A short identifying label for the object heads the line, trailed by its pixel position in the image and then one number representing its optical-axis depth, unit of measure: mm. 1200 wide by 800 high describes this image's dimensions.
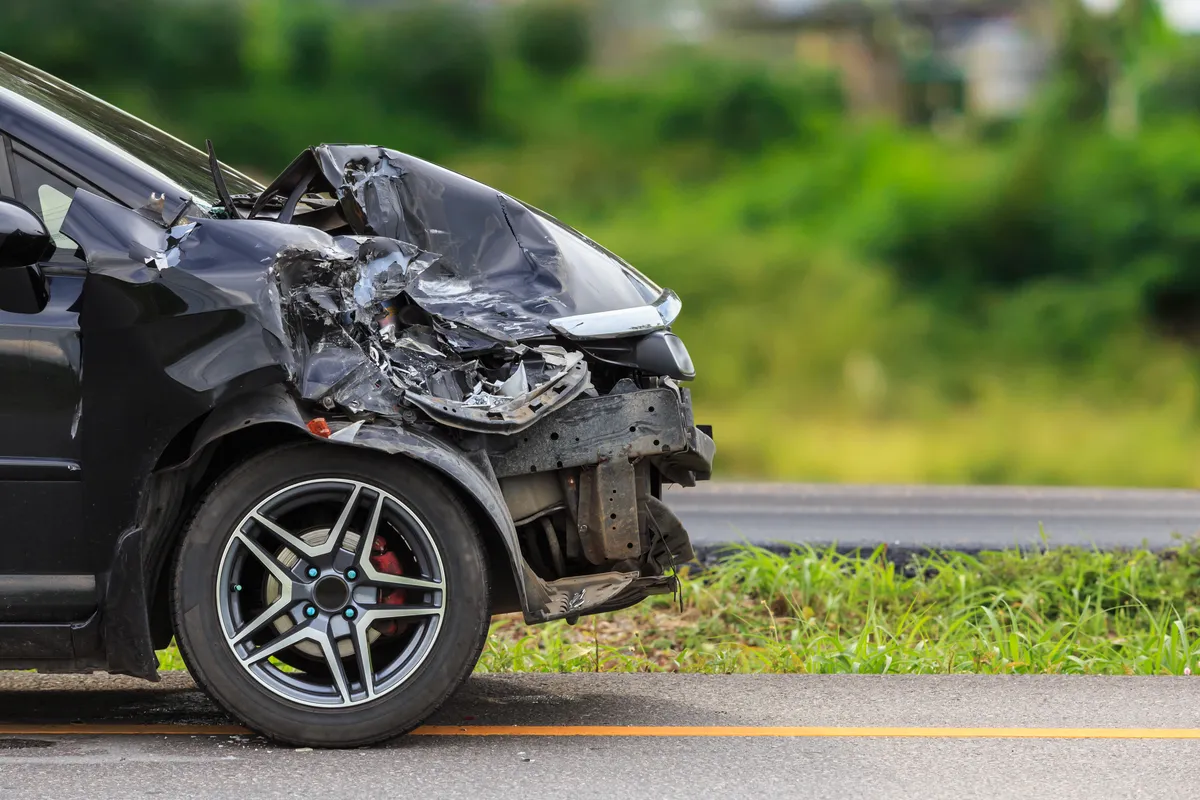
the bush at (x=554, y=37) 50469
